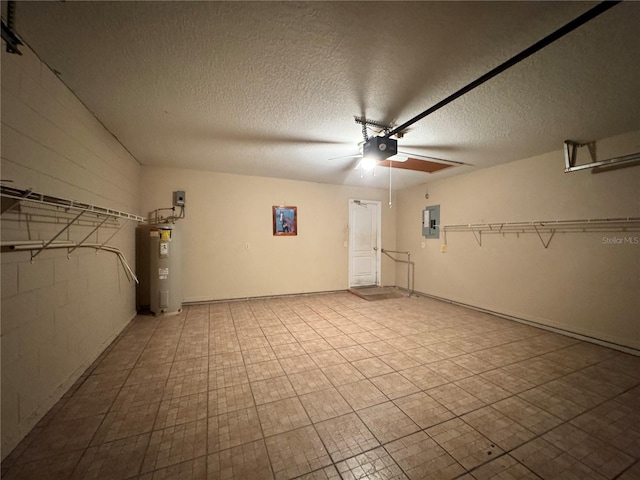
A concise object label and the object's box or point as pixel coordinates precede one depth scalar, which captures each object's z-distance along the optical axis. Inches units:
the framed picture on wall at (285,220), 196.1
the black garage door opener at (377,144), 100.3
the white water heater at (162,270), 147.4
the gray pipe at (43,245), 53.4
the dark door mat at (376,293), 199.3
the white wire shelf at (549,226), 106.2
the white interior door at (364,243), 226.4
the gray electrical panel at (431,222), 196.2
